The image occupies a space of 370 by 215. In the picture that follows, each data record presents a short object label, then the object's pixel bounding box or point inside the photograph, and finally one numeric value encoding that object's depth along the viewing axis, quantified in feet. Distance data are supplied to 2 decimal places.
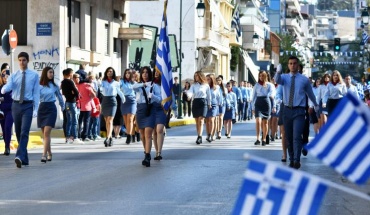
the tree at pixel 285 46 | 369.71
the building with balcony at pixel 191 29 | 203.41
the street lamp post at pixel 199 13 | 151.74
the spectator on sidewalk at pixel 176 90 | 160.22
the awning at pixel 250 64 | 290.27
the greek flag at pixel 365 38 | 222.89
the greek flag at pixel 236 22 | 245.86
